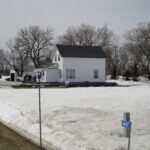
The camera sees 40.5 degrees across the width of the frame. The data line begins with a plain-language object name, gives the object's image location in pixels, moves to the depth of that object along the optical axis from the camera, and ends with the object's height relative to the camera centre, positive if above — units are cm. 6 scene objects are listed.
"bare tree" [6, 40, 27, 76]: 5475 +581
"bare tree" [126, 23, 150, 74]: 5341 +945
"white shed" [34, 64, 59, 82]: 3103 +76
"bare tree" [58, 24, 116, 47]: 5949 +1232
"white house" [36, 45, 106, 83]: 3012 +176
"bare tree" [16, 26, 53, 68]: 5481 +978
